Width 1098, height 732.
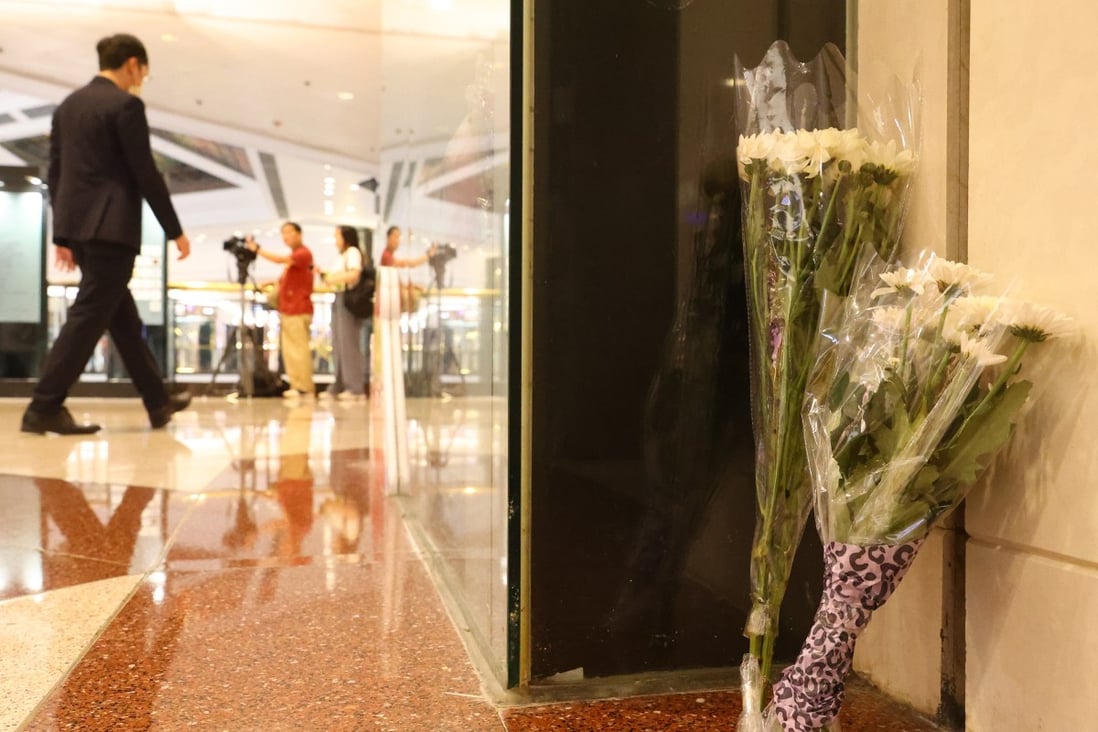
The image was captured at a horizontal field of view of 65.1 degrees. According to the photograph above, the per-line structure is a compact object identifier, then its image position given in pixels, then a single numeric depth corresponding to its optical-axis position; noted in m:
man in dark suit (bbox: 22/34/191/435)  3.62
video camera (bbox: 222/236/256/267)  8.15
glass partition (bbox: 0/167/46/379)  7.81
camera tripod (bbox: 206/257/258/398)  8.15
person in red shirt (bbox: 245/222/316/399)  7.85
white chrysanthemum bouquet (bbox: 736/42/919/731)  0.87
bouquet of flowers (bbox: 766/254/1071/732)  0.74
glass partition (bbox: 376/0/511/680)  1.10
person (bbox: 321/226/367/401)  6.99
